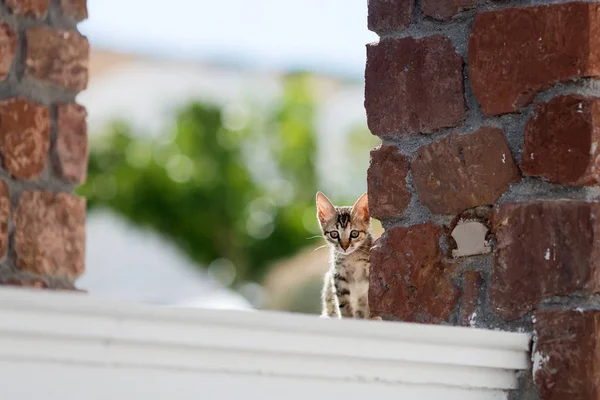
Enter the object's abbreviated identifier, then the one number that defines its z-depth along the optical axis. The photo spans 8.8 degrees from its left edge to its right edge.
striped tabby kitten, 5.54
